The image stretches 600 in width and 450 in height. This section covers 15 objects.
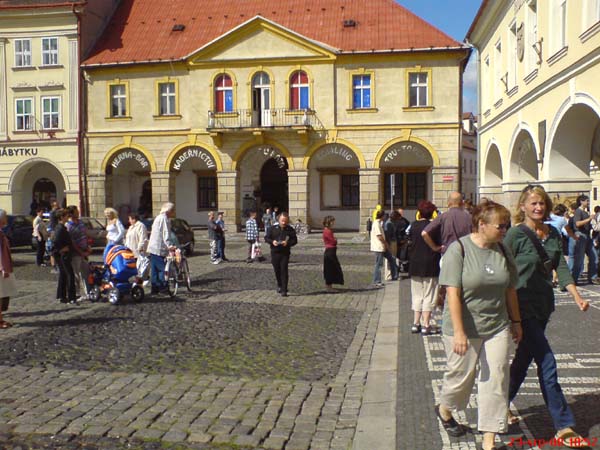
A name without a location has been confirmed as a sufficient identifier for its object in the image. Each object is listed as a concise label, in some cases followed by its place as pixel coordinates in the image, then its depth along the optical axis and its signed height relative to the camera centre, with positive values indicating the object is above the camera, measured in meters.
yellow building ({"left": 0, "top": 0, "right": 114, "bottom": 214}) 34.19 +5.61
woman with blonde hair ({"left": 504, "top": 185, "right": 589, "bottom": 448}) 4.80 -0.70
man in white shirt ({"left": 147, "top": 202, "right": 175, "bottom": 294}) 12.98 -0.94
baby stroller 12.08 -1.42
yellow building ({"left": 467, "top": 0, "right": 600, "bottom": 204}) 15.85 +2.85
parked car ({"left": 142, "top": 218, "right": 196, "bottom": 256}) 23.80 -1.20
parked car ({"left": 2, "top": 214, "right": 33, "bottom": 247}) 24.17 -1.10
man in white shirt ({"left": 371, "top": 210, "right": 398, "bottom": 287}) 14.63 -1.08
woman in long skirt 13.98 -1.26
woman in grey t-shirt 4.60 -0.77
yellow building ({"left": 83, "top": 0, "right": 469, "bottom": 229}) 32.22 +4.50
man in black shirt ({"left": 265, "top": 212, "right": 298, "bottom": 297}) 13.22 -0.96
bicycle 13.19 -1.43
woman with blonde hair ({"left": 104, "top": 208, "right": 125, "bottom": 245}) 13.01 -0.63
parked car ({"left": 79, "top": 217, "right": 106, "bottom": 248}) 24.47 -1.20
